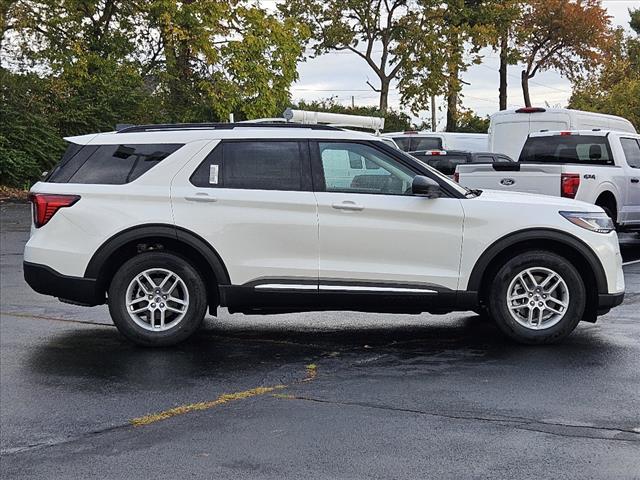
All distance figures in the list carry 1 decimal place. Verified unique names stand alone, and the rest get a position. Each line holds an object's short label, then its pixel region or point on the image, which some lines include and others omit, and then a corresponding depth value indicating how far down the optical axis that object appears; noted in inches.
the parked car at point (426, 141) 934.4
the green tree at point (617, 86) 1868.8
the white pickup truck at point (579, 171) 498.6
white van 781.9
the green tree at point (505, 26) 1579.7
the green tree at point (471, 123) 1748.3
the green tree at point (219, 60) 1178.0
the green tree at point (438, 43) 1513.3
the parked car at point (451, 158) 719.7
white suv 280.8
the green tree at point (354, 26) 1521.9
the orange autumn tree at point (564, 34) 1747.0
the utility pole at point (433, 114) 1747.3
